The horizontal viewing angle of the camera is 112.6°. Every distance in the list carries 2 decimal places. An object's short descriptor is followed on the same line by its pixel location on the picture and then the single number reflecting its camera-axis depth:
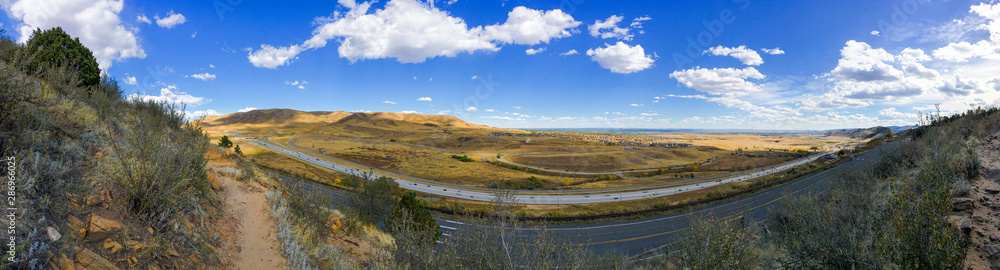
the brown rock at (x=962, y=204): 9.16
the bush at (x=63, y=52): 11.90
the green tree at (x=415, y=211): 17.86
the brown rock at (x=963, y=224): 8.13
